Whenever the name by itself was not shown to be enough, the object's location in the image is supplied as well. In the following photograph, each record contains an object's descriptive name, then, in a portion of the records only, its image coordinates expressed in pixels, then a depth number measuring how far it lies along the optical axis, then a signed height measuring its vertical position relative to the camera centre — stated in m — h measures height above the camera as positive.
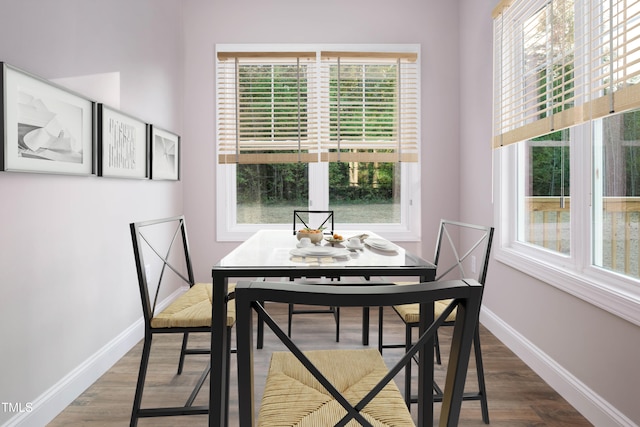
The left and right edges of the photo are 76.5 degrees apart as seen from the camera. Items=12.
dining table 1.51 -0.23
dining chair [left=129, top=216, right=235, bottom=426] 1.64 -0.47
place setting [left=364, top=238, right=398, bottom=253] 1.95 -0.18
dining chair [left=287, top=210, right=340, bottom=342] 3.70 -0.11
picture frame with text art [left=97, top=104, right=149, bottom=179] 2.20 +0.39
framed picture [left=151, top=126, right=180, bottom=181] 2.91 +0.42
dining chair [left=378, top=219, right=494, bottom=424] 1.79 -0.48
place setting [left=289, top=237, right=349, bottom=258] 1.74 -0.19
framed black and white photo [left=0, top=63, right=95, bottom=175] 1.53 +0.36
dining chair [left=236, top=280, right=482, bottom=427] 0.79 -0.30
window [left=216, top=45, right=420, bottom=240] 3.61 +0.90
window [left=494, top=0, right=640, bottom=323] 1.67 +0.32
